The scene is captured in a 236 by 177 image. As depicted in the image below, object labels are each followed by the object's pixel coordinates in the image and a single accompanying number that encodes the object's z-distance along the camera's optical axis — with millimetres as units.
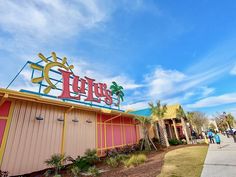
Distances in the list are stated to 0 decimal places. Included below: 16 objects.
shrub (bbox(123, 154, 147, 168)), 7227
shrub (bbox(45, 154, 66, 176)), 6648
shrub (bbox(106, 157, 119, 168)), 7623
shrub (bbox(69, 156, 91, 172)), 7578
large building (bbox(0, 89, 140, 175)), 6160
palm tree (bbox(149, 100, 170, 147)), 15720
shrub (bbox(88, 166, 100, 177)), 6056
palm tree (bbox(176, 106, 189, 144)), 19319
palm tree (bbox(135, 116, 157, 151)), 13191
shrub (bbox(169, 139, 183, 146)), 16547
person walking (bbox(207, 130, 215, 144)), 15936
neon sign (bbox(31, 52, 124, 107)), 8766
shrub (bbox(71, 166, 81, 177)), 6236
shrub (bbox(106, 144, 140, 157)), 10783
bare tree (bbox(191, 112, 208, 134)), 32394
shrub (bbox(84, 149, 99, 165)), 8281
